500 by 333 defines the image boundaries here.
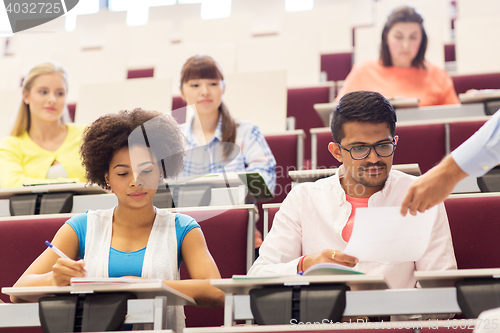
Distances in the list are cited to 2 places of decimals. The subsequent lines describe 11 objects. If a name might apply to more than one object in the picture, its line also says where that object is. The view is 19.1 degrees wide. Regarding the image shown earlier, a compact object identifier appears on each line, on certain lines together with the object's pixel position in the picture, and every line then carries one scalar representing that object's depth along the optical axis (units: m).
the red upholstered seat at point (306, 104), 4.89
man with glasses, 3.42
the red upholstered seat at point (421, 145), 4.14
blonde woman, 4.26
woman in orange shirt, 4.58
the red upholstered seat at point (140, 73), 6.31
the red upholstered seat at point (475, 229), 3.55
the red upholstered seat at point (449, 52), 5.78
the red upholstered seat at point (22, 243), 3.74
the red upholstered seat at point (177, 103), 4.91
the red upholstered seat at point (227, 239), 3.68
